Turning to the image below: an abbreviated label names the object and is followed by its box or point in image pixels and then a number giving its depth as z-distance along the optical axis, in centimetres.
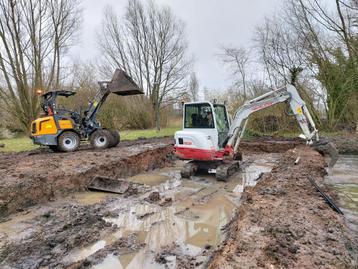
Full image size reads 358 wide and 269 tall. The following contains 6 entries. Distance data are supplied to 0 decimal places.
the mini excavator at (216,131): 684
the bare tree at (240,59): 1895
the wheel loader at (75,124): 880
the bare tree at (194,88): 2641
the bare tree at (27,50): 1559
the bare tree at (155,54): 2172
